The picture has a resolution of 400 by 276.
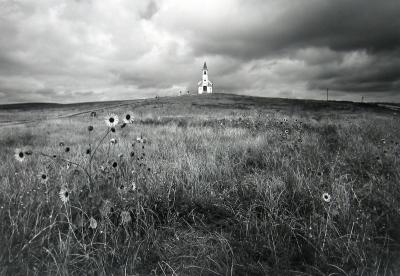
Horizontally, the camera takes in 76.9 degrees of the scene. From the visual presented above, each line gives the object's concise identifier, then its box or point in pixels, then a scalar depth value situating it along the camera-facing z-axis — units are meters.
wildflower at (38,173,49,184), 2.33
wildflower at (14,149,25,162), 2.40
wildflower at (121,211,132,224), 1.77
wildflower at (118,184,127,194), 2.26
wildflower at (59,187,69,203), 1.90
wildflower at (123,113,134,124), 2.61
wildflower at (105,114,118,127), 2.56
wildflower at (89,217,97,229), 1.67
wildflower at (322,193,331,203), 1.91
